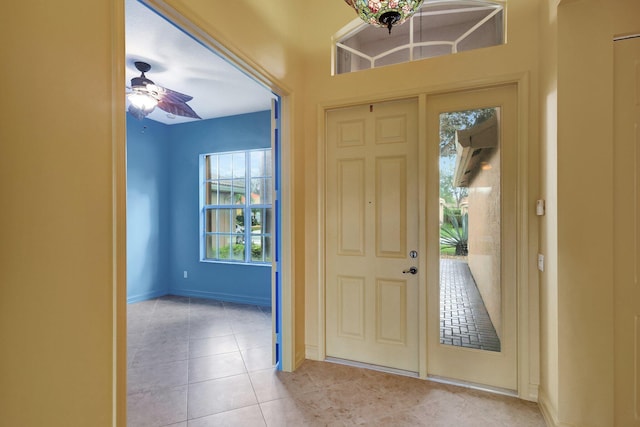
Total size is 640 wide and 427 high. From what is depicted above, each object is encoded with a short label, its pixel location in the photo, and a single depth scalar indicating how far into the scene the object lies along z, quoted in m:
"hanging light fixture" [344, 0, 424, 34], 1.46
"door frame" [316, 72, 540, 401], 2.18
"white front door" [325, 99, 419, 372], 2.55
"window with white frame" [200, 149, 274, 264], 4.81
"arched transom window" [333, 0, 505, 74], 2.40
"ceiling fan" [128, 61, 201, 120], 2.97
